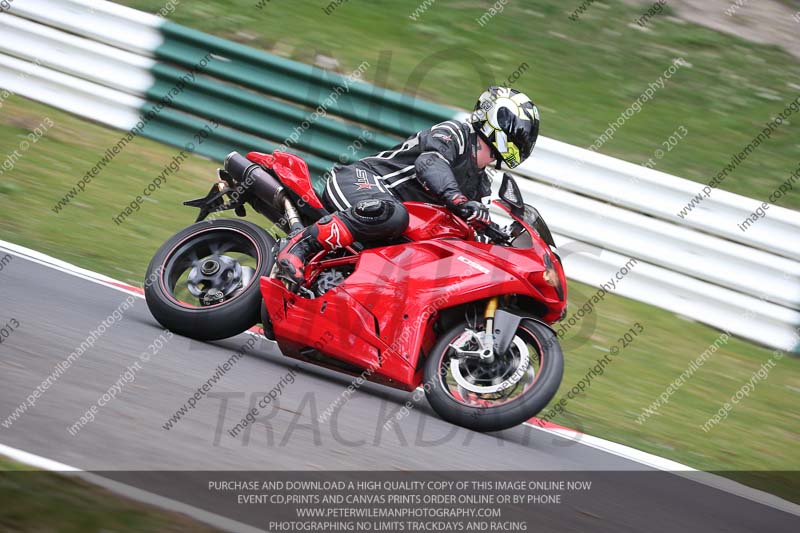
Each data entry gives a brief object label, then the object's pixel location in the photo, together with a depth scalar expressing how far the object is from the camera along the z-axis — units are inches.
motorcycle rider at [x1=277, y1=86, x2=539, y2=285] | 440.1
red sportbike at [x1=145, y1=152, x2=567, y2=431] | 420.2
